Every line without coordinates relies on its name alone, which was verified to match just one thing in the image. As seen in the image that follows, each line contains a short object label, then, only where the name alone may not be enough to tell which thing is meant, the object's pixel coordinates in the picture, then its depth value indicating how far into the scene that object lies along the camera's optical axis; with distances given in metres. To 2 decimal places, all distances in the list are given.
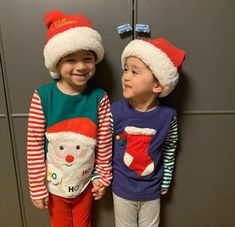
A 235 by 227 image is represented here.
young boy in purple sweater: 1.08
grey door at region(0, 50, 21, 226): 1.30
